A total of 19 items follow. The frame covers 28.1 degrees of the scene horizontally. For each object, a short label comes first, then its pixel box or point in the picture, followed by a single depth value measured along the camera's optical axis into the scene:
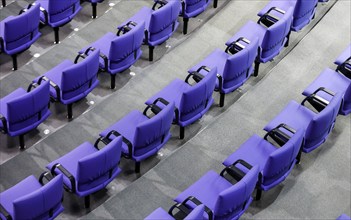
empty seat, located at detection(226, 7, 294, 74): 7.30
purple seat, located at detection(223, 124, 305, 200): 6.01
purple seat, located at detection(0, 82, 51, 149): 6.31
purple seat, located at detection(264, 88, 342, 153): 6.39
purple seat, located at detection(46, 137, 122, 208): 5.83
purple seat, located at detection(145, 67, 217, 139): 6.55
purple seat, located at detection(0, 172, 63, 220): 5.48
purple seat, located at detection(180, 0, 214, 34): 7.91
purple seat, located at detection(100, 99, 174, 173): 6.17
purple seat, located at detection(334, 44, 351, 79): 7.43
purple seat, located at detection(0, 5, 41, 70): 7.16
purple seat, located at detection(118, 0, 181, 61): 7.39
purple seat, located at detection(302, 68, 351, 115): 7.00
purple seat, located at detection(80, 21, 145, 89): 7.00
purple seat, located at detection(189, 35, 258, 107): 6.90
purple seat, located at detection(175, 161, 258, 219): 5.66
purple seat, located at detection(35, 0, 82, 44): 7.59
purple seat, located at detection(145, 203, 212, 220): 5.80
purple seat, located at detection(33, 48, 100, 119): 6.64
